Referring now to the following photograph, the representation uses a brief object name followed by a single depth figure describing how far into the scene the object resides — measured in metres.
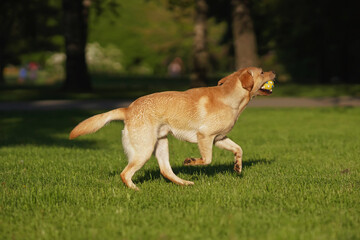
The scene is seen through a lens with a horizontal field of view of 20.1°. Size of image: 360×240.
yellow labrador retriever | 11.21
